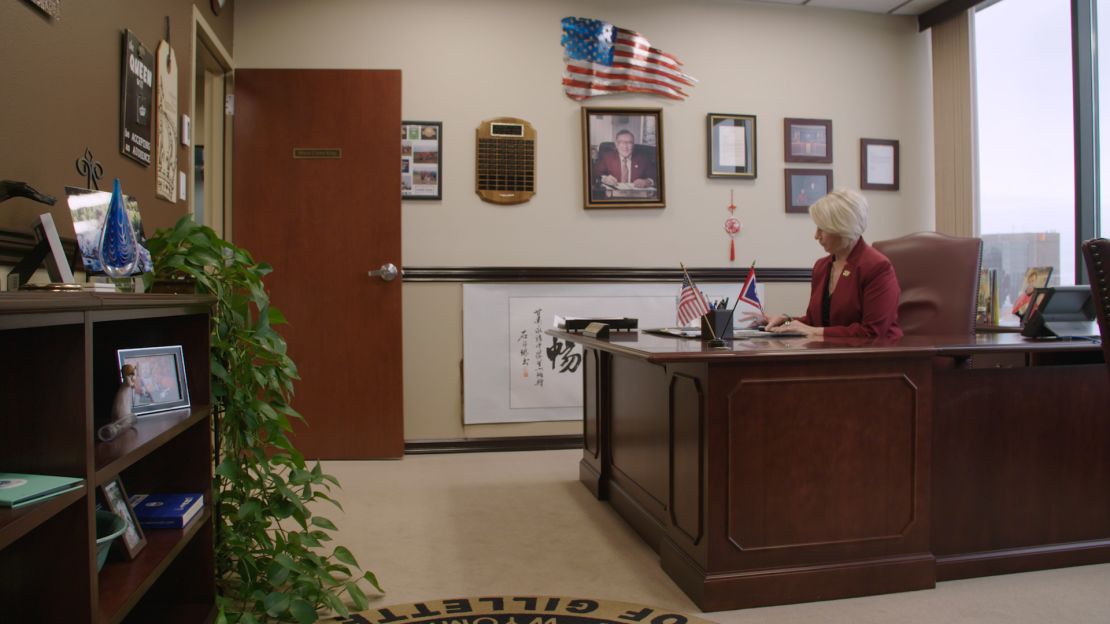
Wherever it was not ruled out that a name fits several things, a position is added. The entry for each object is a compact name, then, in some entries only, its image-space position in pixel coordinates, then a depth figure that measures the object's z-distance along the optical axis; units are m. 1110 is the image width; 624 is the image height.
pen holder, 2.22
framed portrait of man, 4.14
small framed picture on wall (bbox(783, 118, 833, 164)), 4.38
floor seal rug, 1.88
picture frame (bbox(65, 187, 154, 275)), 1.63
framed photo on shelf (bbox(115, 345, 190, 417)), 1.64
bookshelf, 1.05
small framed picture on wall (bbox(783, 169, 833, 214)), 4.38
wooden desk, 1.95
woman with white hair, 2.72
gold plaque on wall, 4.05
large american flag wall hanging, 4.12
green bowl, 1.33
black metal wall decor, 2.04
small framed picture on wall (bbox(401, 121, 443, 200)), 4.02
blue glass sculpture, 1.56
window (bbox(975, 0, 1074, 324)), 3.75
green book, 0.95
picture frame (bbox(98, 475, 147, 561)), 1.44
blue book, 1.60
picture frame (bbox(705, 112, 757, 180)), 4.28
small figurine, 1.44
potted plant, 1.84
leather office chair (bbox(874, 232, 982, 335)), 2.68
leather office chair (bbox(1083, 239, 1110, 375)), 1.40
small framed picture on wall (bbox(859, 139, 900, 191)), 4.48
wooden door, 3.83
